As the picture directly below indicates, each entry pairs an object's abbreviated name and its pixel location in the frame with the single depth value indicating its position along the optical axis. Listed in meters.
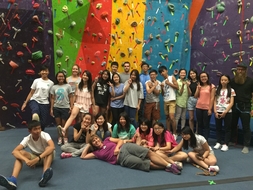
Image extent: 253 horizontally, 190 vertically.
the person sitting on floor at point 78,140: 3.35
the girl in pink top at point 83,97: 3.92
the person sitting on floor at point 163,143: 3.09
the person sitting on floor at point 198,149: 2.93
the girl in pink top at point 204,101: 3.93
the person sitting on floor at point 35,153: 2.40
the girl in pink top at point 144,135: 3.29
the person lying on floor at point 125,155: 2.89
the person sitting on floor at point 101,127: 3.56
